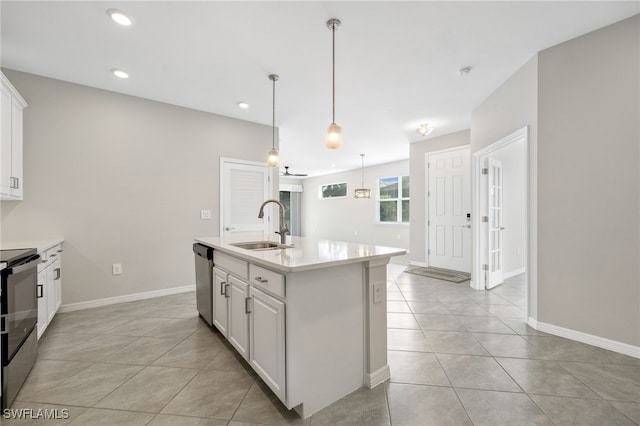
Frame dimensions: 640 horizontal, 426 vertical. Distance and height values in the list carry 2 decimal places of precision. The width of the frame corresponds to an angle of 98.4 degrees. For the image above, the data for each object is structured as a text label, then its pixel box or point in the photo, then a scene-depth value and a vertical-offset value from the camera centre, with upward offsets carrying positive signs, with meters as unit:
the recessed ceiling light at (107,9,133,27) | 2.09 +1.52
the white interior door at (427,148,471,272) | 5.02 +0.05
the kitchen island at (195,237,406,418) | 1.49 -0.65
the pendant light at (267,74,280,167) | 3.04 +0.63
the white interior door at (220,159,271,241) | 4.30 +0.28
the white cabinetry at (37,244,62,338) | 2.35 -0.67
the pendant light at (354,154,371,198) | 7.26 +0.50
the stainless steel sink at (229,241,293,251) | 2.43 -0.29
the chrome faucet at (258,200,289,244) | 2.42 -0.14
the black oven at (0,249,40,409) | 1.56 -0.65
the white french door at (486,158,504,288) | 4.02 -0.17
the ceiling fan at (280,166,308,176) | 8.55 +1.38
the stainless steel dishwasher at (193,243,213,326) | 2.57 -0.66
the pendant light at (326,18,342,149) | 2.18 +0.64
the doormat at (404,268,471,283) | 4.63 -1.12
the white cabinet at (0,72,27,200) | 2.44 +0.69
